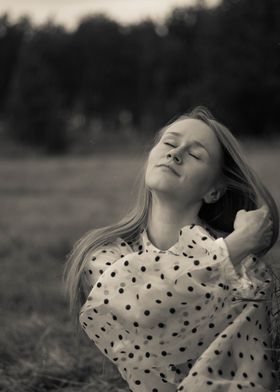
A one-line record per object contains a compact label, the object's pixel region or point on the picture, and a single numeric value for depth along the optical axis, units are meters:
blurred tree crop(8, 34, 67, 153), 19.72
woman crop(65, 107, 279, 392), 2.07
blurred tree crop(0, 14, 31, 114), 29.84
